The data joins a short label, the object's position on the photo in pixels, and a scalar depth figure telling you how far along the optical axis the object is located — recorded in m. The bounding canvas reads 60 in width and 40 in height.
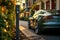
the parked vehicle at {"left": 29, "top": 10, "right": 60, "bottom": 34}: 7.68
